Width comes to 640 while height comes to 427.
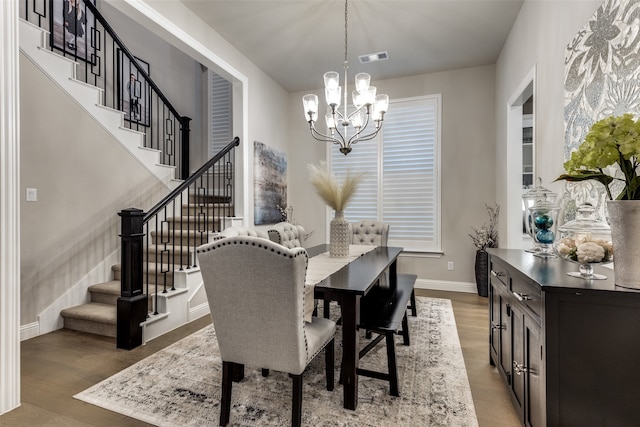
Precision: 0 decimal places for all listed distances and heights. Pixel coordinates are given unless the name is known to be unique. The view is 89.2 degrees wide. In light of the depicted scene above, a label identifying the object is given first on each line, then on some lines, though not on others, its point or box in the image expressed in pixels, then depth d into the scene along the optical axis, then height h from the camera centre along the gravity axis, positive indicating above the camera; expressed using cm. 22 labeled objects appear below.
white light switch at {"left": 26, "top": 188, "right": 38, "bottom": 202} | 305 +20
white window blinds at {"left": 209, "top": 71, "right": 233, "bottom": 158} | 557 +178
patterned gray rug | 181 -113
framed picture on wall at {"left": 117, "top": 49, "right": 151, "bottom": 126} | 454 +182
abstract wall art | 451 +49
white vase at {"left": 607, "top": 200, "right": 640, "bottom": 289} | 116 -9
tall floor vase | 430 -76
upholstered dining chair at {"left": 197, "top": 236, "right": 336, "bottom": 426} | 151 -45
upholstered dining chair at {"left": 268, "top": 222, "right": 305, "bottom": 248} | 325 -20
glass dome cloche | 132 -12
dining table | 184 -55
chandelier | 278 +101
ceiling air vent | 424 +212
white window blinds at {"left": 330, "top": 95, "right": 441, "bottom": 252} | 483 +63
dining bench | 202 -69
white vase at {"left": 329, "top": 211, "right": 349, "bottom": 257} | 292 -18
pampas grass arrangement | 280 +25
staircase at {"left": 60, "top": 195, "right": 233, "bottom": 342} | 304 -85
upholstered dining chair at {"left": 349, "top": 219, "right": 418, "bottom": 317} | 411 -22
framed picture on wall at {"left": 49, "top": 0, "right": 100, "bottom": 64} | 377 +228
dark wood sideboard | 114 -50
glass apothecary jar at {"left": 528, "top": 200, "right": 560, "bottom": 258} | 197 -5
